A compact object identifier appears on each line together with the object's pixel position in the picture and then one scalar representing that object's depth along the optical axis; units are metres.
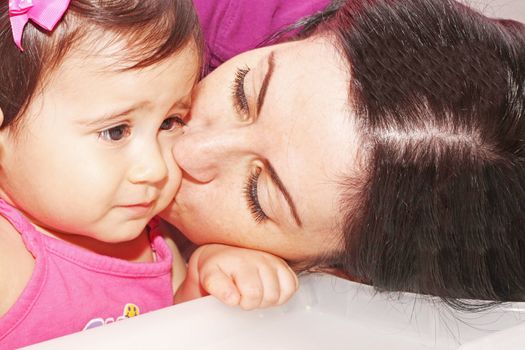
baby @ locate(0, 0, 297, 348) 0.80
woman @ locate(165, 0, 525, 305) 0.84
